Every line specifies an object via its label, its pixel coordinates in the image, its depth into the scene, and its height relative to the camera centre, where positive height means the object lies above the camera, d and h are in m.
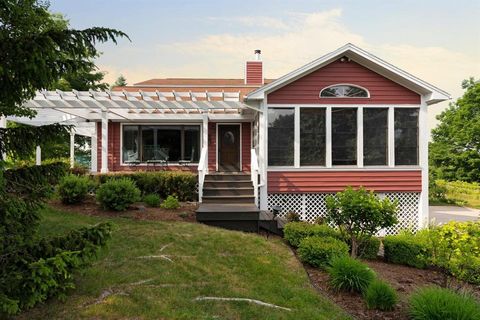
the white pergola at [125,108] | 10.41 +1.72
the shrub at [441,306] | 3.71 -1.73
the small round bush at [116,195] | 8.14 -0.93
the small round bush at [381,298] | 4.37 -1.85
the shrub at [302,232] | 6.66 -1.51
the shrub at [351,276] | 4.82 -1.74
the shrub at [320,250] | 5.75 -1.64
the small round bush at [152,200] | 9.09 -1.19
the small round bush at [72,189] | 8.51 -0.82
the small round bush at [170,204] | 8.89 -1.25
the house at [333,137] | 9.52 +0.62
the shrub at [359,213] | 6.24 -1.07
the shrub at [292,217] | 8.73 -1.58
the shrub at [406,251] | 6.76 -1.90
